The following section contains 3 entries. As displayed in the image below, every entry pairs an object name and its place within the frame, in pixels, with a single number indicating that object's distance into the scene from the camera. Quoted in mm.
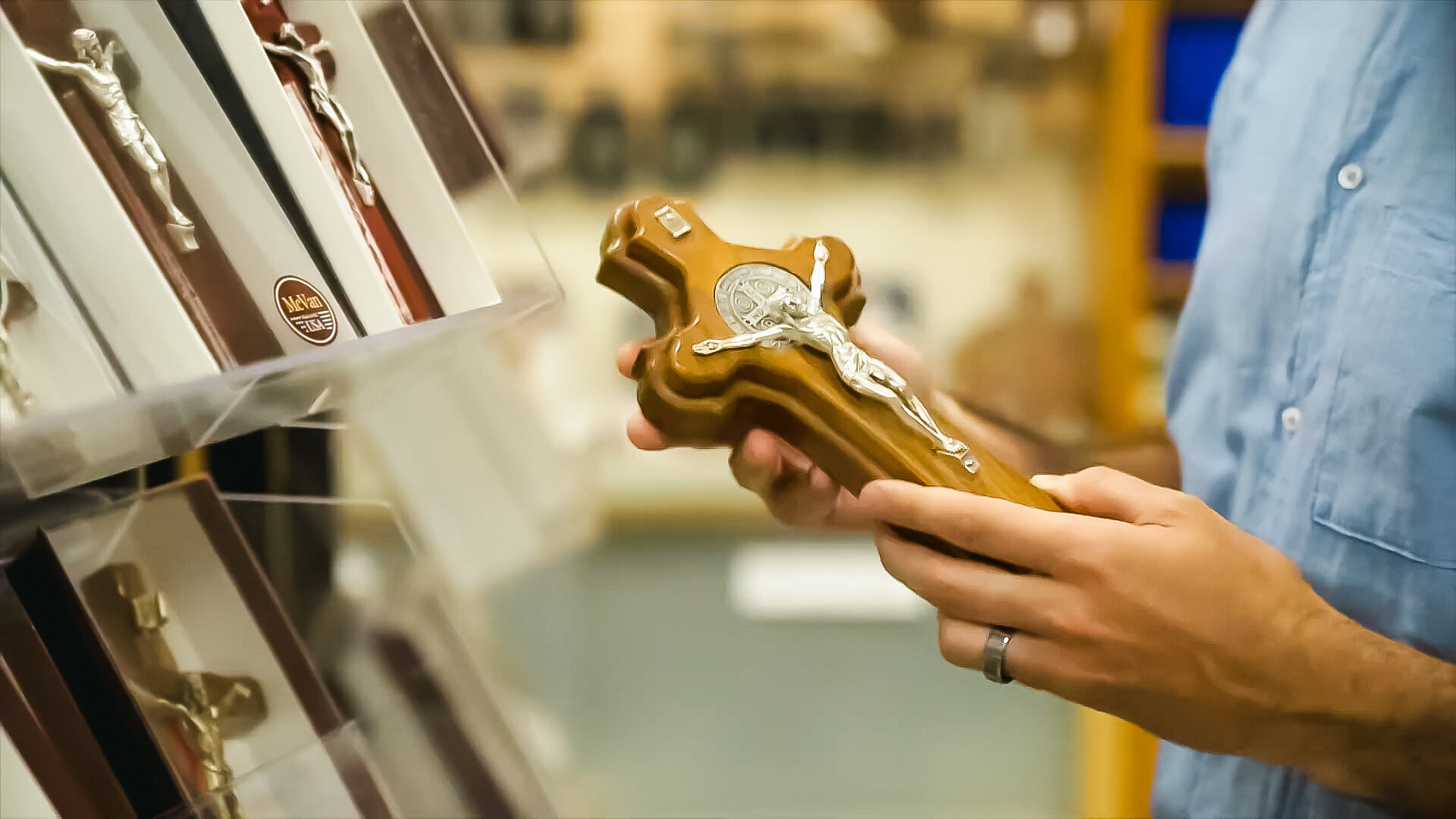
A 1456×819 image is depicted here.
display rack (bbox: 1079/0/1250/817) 2223
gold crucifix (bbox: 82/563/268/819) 602
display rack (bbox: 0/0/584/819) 489
